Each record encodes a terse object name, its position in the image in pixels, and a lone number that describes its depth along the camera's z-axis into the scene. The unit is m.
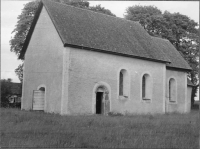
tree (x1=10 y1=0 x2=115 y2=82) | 37.28
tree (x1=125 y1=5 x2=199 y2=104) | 45.16
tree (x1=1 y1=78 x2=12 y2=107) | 35.12
